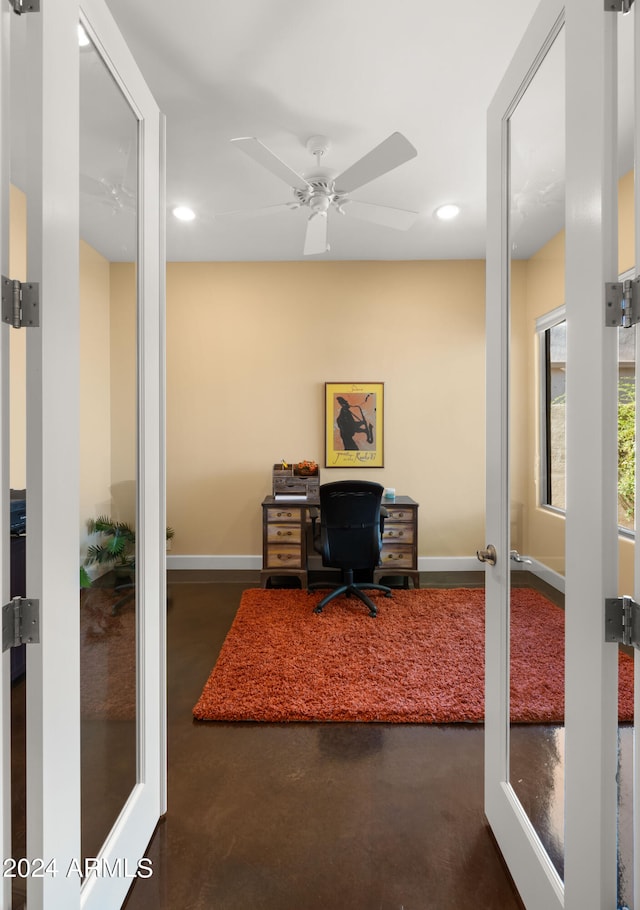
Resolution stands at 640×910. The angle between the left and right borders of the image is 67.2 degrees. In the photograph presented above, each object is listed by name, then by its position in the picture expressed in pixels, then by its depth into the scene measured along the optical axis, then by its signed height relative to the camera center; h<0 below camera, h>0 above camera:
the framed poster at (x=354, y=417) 4.64 +0.34
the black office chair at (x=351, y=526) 3.34 -0.52
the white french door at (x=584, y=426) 0.89 +0.05
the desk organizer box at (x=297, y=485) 4.38 -0.30
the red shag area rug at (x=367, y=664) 1.35 -1.17
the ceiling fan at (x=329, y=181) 2.20 +1.43
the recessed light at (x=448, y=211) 3.48 +1.77
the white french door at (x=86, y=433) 0.89 +0.05
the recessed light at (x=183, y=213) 3.47 +1.77
